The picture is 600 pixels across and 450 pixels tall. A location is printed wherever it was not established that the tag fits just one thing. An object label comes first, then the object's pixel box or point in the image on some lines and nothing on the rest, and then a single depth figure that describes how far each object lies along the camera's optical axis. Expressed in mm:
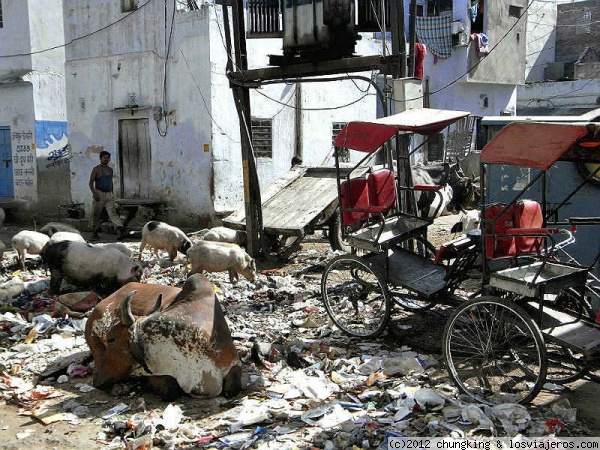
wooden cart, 10664
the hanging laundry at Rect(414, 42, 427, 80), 19381
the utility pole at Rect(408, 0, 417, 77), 9448
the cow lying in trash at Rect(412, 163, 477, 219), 13305
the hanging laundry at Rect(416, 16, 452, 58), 22438
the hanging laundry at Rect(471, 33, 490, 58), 23198
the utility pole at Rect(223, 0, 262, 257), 10609
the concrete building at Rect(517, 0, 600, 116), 25266
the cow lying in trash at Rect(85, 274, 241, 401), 5238
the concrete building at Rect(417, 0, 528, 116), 22734
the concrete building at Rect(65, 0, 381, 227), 15148
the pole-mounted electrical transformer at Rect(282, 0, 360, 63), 9117
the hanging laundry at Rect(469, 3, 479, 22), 23125
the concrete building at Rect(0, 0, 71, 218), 19141
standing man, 14430
